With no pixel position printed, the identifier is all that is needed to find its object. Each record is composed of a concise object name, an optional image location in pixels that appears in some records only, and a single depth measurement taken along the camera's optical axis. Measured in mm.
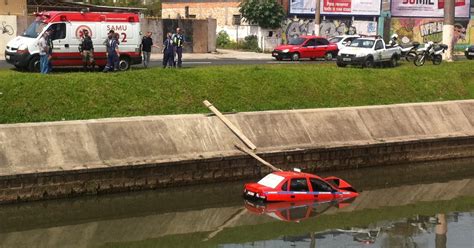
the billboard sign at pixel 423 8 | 66375
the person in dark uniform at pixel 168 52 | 32875
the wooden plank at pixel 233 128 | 26125
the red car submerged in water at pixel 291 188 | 22766
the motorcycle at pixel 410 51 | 41059
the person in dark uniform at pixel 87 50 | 29953
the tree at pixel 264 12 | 58438
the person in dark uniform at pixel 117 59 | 30291
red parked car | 45562
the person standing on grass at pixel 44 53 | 28719
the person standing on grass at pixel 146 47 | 34094
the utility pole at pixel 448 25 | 40500
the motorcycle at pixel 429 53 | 40094
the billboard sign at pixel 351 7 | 62806
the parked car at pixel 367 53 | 37969
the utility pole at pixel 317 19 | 51344
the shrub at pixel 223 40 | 62088
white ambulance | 29797
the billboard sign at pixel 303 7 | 60969
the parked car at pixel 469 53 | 48594
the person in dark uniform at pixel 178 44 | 33344
